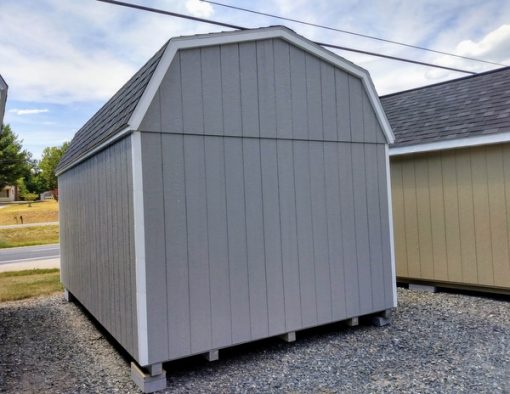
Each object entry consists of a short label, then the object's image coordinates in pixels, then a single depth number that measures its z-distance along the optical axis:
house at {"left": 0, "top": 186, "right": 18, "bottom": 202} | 53.30
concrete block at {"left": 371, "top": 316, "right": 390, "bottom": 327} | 4.61
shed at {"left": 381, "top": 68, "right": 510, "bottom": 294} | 5.54
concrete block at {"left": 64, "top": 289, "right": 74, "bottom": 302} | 6.63
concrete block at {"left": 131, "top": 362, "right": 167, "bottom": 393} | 3.09
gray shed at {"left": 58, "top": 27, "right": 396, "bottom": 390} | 3.25
